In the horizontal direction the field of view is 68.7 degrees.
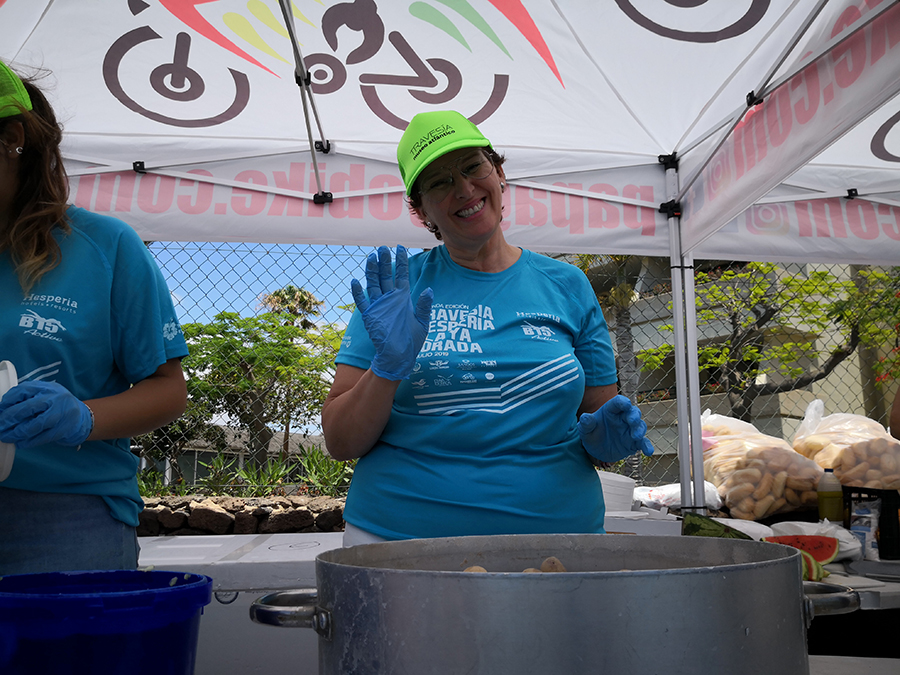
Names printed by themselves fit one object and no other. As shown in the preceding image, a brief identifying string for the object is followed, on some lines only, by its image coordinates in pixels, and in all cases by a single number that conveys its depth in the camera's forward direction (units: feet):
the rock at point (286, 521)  12.67
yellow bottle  10.77
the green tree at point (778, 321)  26.71
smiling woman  4.06
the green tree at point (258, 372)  22.27
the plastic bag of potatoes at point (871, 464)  11.64
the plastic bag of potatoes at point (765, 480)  11.60
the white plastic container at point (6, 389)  3.08
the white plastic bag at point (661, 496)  12.44
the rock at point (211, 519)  12.55
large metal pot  1.82
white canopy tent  8.90
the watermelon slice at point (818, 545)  9.09
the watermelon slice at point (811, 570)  7.86
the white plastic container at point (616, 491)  11.51
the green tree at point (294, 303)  26.63
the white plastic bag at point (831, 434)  12.23
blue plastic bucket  2.23
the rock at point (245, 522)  12.57
